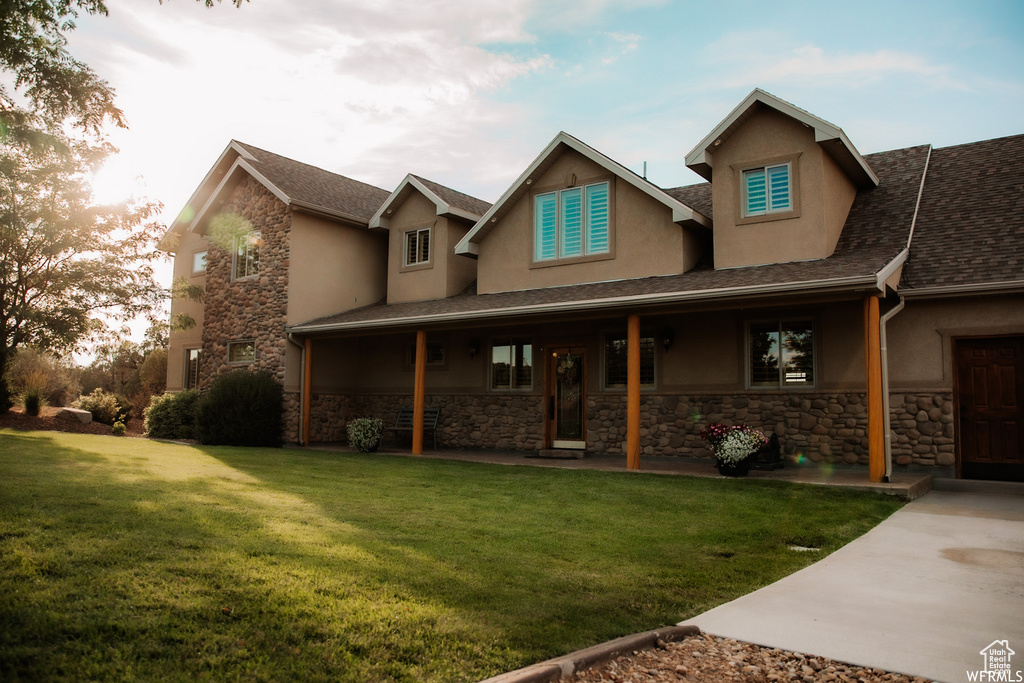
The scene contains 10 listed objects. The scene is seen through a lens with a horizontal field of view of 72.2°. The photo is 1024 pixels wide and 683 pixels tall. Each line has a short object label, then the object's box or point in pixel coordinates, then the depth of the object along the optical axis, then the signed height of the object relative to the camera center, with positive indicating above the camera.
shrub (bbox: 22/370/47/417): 18.22 +0.06
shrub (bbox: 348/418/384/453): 14.90 -0.75
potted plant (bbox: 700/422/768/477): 10.46 -0.68
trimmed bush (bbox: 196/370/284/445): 15.60 -0.35
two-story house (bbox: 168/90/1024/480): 10.55 +1.75
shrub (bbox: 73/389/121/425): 20.06 -0.33
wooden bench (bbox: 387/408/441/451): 16.05 -0.49
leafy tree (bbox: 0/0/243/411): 16.41 +3.45
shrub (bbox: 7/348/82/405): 20.41 +0.58
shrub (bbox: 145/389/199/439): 17.61 -0.51
